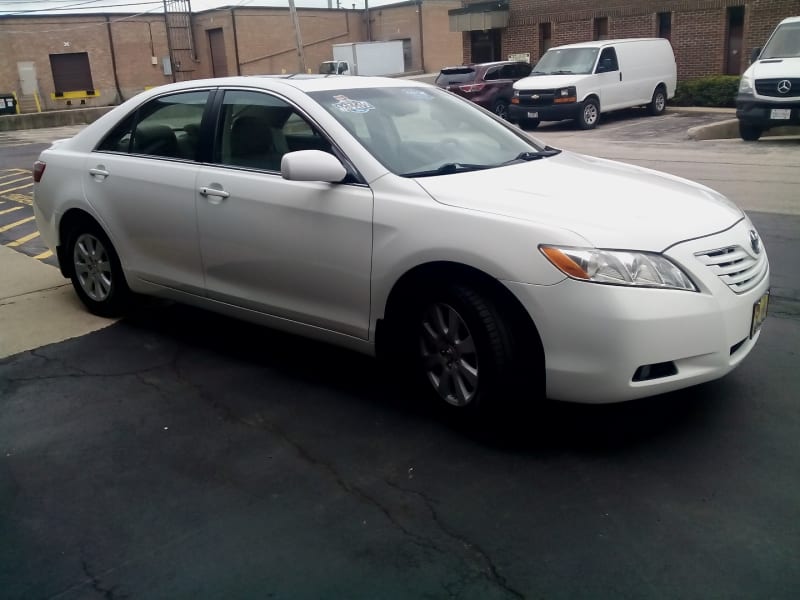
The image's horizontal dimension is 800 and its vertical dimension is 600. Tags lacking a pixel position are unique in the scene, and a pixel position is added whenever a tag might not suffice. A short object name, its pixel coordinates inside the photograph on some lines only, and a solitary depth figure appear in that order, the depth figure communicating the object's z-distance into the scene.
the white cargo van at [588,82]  19.73
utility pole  30.58
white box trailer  44.75
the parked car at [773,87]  14.48
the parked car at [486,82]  22.86
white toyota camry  3.45
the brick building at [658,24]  24.31
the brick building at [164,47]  43.94
